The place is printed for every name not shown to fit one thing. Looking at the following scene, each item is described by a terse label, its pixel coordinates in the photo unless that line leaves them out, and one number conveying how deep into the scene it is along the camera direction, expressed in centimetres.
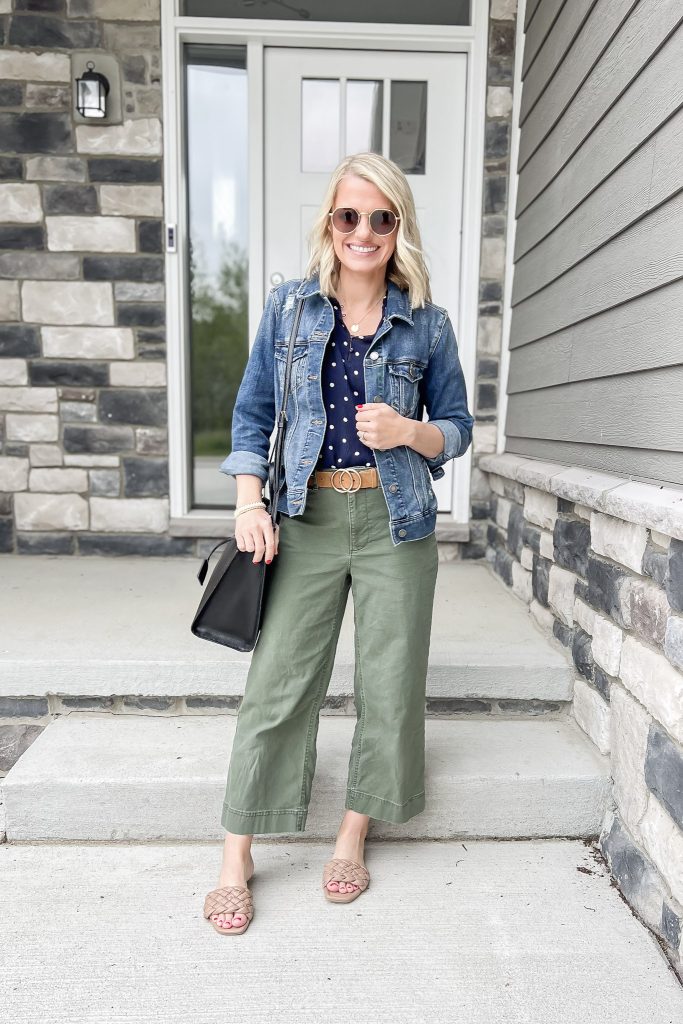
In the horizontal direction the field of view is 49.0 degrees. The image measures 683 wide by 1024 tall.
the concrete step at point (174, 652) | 218
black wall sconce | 306
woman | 152
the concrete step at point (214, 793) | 188
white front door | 319
